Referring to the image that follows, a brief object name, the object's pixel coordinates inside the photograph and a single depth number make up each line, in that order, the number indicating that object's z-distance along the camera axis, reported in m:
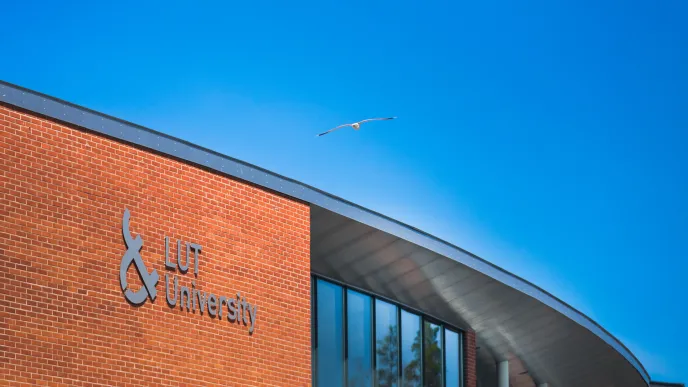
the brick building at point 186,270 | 17.14
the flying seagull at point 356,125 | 25.31
